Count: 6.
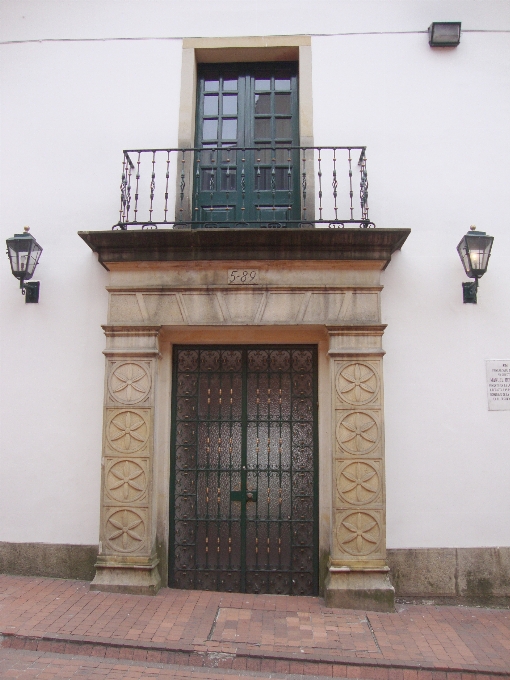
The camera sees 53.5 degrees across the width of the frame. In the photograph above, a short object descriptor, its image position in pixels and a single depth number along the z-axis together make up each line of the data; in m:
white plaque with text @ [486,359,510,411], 5.74
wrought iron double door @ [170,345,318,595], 5.81
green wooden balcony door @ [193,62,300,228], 6.37
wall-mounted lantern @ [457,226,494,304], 5.59
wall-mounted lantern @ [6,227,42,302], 5.84
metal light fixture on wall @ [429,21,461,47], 6.17
